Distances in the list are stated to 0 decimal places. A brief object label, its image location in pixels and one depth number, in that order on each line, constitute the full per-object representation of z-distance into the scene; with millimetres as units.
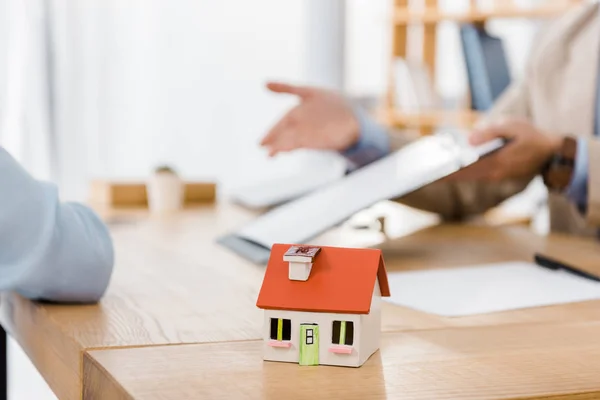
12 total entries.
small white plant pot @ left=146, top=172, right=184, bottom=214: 2284
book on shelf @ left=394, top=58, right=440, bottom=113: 4324
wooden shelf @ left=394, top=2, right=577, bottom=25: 3610
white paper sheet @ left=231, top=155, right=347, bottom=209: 2229
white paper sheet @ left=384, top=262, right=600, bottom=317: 1373
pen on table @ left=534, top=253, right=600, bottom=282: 1532
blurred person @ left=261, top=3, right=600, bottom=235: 1872
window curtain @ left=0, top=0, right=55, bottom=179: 4193
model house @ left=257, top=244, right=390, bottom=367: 1130
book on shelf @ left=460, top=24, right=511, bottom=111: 3920
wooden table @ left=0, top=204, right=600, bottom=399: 1093
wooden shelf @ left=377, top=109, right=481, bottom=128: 3978
